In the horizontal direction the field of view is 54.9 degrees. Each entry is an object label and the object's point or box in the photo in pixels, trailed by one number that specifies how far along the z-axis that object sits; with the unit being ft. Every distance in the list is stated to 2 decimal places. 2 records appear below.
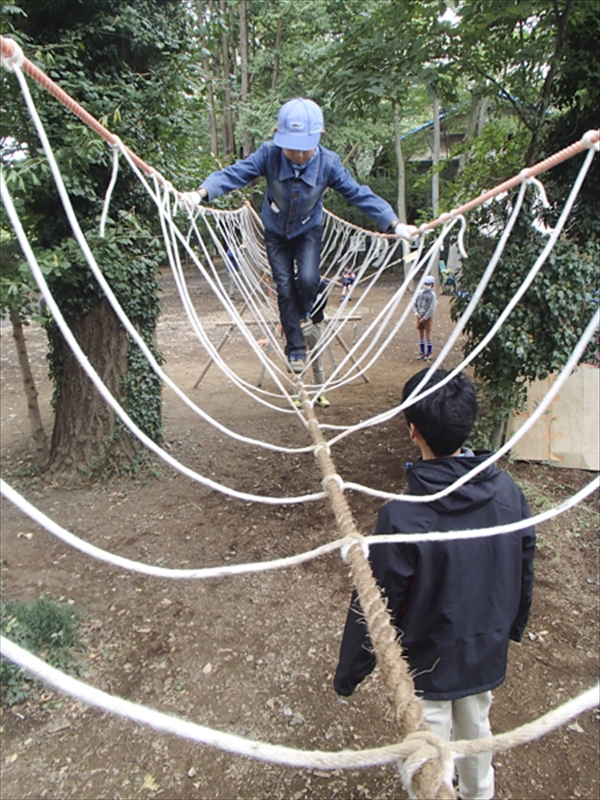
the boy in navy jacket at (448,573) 3.34
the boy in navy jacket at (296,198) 7.44
